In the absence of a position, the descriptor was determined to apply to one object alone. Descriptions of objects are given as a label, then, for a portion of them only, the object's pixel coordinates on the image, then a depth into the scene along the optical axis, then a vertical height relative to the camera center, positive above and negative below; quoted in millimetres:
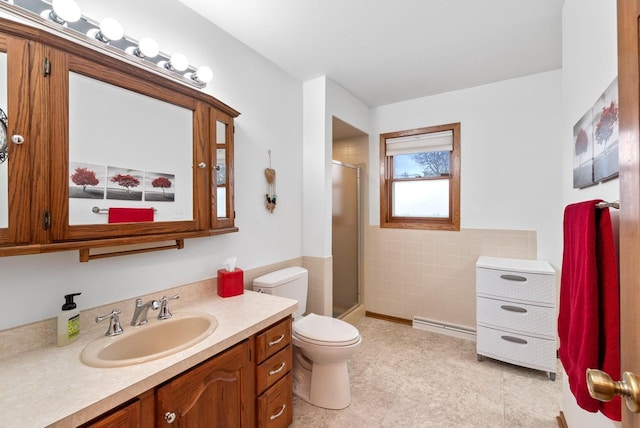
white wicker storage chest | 2094 -779
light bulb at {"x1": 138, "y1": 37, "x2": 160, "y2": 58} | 1369 +813
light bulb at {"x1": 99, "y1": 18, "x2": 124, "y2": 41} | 1216 +801
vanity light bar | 1081 +778
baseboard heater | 2753 -1167
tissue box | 1726 -427
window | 2881 +374
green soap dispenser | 1120 -434
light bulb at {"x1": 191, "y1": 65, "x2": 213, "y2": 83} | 1621 +798
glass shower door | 3043 -276
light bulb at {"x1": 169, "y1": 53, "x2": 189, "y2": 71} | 1516 +816
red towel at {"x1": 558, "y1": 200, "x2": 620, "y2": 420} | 779 -282
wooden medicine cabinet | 969 +277
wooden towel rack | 1178 -179
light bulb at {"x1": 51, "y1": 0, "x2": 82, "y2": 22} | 1097 +800
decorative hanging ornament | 2190 +193
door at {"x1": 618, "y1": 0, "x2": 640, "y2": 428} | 515 +47
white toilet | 1760 -885
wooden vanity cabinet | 925 -713
